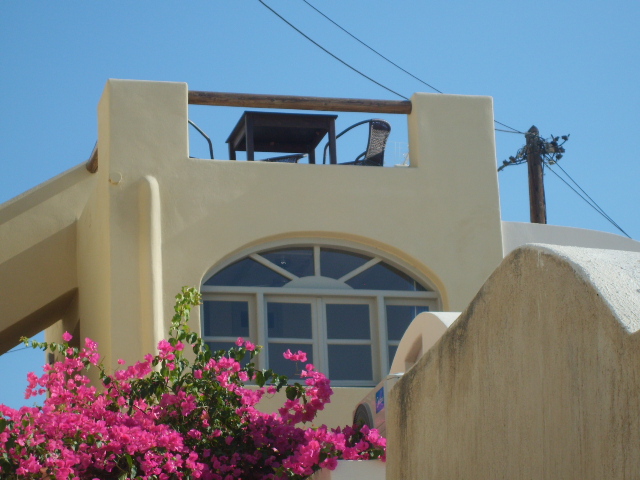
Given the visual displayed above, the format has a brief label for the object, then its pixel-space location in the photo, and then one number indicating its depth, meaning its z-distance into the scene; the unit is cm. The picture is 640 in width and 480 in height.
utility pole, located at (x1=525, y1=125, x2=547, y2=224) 2017
